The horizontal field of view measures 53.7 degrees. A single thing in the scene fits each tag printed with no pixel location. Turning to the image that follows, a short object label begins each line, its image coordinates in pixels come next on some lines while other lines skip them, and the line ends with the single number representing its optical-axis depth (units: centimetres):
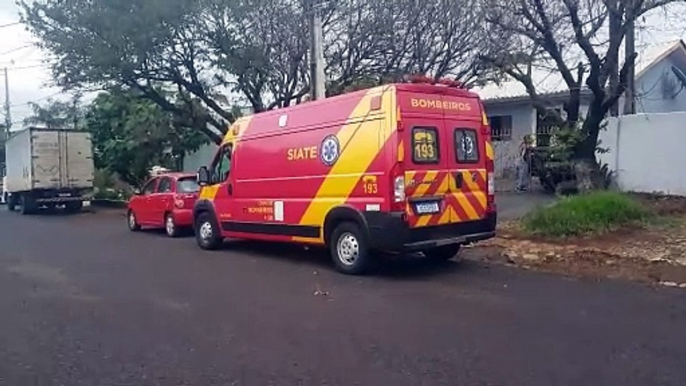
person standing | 1978
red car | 1565
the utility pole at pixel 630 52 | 1198
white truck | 2462
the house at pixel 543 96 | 2252
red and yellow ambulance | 905
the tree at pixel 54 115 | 3772
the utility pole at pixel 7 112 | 4906
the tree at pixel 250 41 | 1736
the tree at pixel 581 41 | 1222
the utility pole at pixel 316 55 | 1555
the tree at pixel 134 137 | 2608
